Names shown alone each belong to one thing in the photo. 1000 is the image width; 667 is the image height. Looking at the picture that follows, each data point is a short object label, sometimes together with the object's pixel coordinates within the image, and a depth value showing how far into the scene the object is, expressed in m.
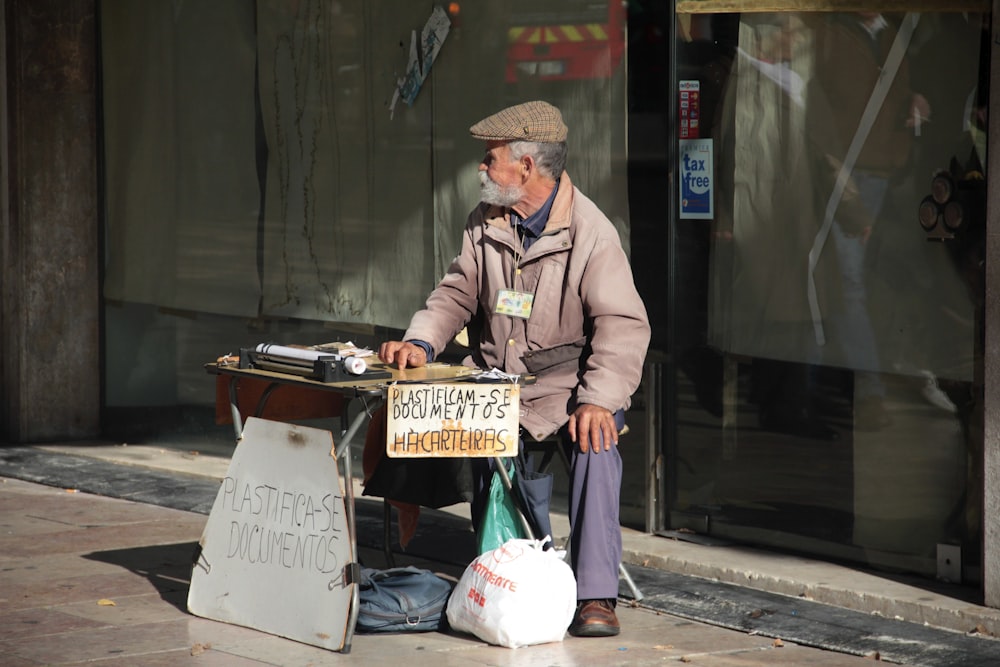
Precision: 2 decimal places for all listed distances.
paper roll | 10.41
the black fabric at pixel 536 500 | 10.96
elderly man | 10.77
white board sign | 10.50
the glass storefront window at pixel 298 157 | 14.19
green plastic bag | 11.09
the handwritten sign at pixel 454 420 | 10.32
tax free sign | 13.07
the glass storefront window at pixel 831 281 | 11.59
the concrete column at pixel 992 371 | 10.69
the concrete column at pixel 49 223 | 17.92
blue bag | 10.77
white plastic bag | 10.31
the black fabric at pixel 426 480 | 11.58
